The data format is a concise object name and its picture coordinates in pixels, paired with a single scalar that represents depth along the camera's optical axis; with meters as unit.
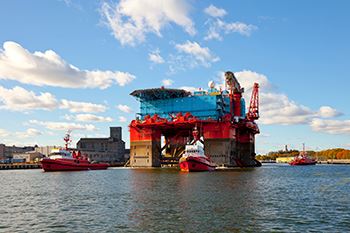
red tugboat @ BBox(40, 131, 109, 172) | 116.38
